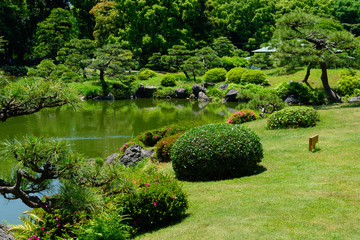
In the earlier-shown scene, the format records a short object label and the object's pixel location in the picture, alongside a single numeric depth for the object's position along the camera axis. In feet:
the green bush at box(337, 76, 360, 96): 79.51
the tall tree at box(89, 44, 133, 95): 100.27
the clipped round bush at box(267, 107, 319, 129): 41.52
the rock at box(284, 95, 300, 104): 74.88
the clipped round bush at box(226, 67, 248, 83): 100.37
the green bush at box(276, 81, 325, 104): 74.74
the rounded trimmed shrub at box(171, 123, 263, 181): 25.98
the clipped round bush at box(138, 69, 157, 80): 115.75
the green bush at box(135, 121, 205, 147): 40.96
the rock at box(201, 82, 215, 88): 104.39
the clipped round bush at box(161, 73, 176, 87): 109.09
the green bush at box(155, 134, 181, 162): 35.65
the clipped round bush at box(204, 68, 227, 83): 106.10
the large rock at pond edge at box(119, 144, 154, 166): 35.63
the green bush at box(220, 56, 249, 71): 116.99
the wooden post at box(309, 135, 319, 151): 30.60
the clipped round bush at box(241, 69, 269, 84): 95.20
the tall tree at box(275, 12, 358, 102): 57.41
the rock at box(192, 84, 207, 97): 101.50
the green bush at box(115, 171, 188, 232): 18.78
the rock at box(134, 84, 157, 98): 107.55
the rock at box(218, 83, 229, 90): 99.48
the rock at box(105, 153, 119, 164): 37.79
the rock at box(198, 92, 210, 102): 98.17
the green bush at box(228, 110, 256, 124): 52.39
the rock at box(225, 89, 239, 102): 92.19
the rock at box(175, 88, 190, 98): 103.99
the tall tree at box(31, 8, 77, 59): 126.21
